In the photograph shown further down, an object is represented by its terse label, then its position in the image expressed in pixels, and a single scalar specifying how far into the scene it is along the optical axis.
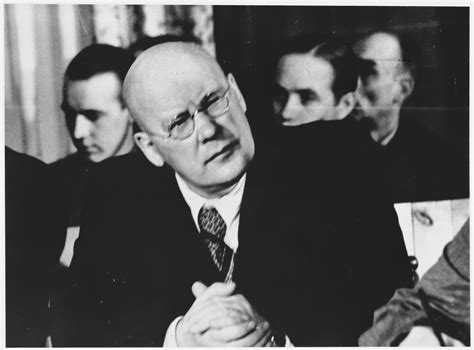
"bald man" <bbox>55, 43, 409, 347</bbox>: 1.64
